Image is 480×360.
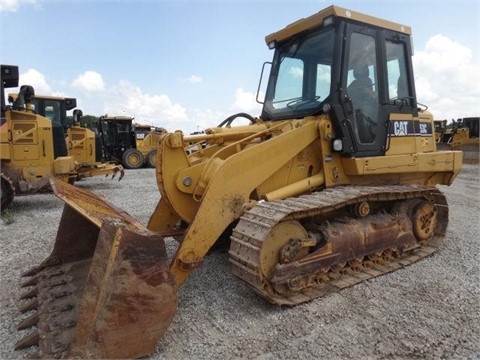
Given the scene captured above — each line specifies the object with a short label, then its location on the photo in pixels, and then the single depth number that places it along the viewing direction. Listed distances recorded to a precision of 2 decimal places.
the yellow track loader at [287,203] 2.54
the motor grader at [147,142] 19.27
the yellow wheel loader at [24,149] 7.82
